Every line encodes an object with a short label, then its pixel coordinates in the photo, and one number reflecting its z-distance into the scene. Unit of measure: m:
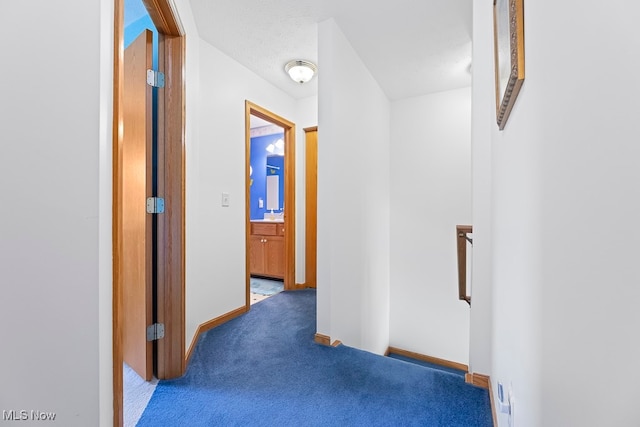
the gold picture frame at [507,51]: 0.77
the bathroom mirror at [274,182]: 5.01
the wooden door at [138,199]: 1.64
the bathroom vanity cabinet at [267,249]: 4.04
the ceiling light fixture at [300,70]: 2.79
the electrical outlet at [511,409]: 0.87
